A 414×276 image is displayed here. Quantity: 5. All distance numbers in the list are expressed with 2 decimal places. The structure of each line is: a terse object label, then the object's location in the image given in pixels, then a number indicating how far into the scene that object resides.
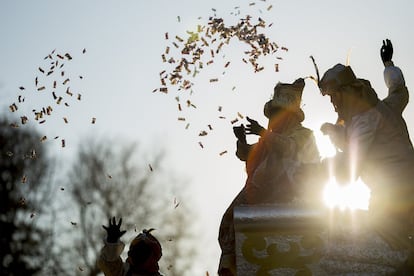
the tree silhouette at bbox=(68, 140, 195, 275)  20.55
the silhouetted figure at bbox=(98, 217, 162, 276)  7.09
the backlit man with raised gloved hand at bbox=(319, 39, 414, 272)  5.18
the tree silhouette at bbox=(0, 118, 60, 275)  20.92
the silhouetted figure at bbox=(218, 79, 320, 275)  6.10
